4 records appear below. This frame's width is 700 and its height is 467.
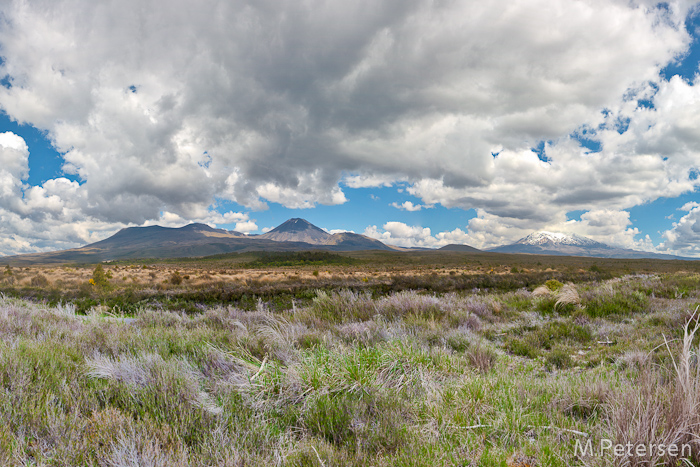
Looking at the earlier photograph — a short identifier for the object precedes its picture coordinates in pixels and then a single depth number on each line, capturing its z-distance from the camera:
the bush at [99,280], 22.20
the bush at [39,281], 24.31
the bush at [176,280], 29.20
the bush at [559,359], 4.80
